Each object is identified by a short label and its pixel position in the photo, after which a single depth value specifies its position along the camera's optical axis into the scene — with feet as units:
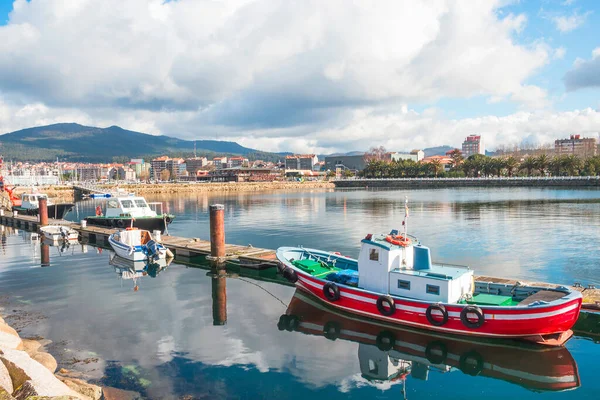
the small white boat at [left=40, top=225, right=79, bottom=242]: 133.78
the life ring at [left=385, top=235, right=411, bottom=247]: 61.82
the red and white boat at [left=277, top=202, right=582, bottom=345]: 52.60
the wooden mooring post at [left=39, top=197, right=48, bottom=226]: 152.15
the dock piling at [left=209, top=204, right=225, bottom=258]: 95.41
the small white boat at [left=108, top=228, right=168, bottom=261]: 102.46
